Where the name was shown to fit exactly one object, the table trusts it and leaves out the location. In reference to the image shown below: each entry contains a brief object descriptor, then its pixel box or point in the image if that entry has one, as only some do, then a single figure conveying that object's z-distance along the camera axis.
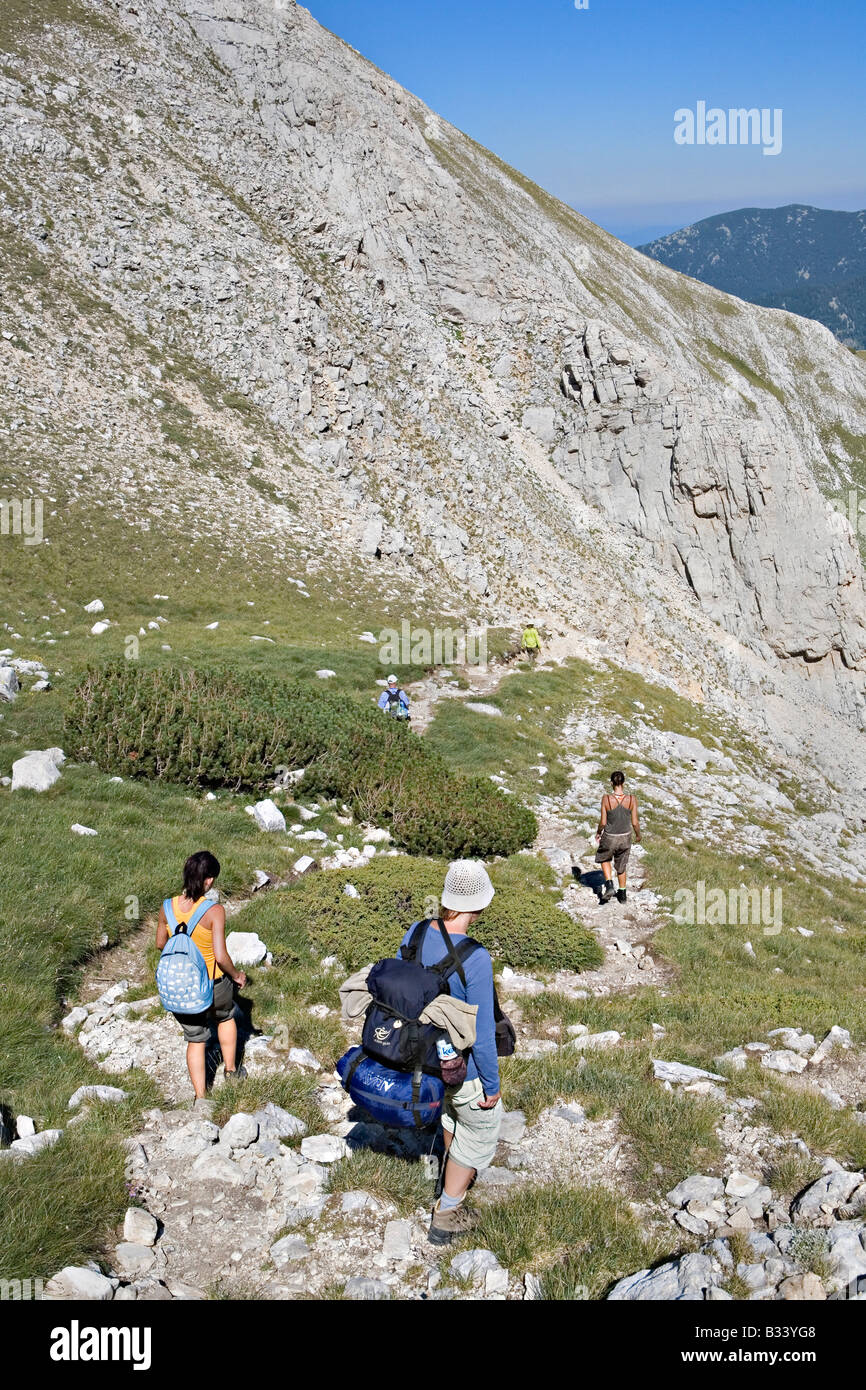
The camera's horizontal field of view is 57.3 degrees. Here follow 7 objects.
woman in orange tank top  6.94
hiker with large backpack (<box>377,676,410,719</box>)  20.94
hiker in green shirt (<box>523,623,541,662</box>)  32.41
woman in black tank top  13.88
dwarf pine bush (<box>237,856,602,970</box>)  10.27
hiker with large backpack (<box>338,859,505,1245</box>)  5.47
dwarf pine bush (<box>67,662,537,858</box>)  14.63
